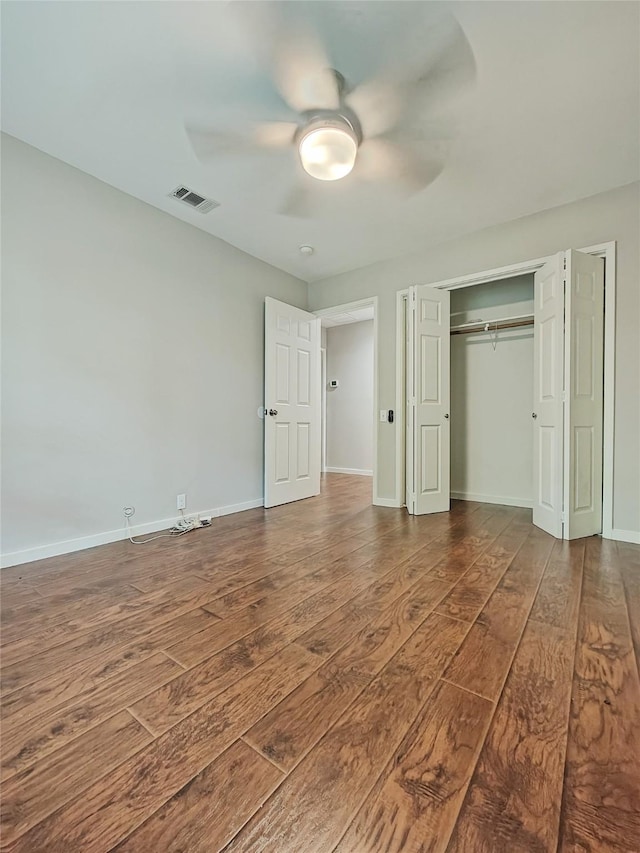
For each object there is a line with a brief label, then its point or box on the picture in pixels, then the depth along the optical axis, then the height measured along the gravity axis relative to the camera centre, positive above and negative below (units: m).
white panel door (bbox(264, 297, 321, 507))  3.85 +0.21
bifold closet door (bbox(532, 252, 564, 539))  2.78 +0.24
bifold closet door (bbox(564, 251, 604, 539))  2.71 +0.24
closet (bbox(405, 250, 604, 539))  2.75 +0.28
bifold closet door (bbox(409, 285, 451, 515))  3.53 +0.24
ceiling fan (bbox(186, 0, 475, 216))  1.56 +1.73
